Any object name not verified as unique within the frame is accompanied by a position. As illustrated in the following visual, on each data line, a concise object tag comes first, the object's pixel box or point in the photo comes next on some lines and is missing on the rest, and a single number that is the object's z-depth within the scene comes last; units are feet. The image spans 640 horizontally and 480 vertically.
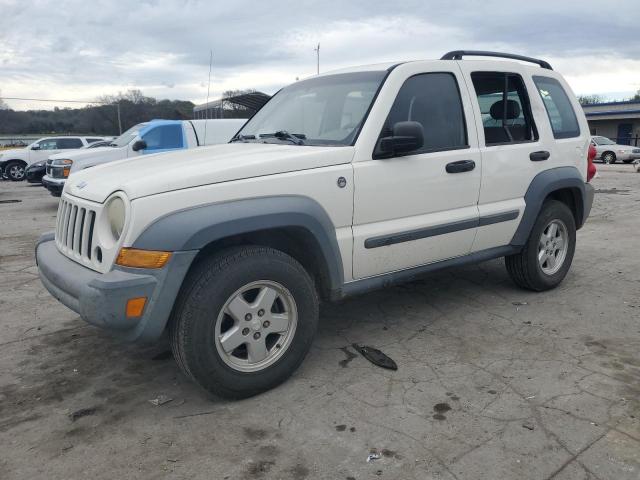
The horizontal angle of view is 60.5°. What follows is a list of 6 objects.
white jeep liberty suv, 9.09
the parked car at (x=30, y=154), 64.64
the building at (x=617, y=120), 130.53
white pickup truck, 32.38
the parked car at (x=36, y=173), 45.29
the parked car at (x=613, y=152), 83.41
